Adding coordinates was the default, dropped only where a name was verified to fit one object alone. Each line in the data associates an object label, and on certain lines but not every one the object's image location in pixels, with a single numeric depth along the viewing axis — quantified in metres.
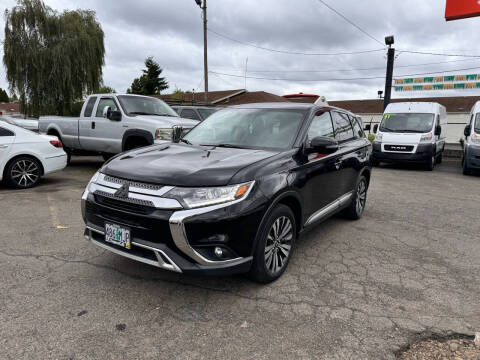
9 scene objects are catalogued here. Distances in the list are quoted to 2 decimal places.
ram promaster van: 12.54
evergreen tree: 55.84
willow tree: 20.41
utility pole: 19.70
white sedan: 6.91
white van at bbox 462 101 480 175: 11.02
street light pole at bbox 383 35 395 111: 18.54
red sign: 14.56
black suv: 2.75
